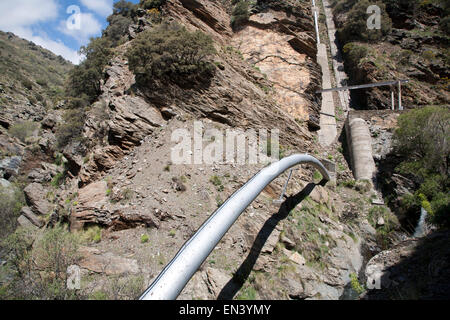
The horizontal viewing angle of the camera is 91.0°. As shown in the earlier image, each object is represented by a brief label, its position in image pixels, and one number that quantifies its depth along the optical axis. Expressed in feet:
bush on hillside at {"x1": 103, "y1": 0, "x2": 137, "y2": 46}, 81.53
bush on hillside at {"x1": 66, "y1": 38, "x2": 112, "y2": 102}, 59.11
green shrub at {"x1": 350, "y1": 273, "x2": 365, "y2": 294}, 27.17
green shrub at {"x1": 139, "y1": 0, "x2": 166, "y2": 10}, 61.52
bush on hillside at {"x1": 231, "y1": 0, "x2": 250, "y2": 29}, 79.96
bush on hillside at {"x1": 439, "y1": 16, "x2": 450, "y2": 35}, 91.68
